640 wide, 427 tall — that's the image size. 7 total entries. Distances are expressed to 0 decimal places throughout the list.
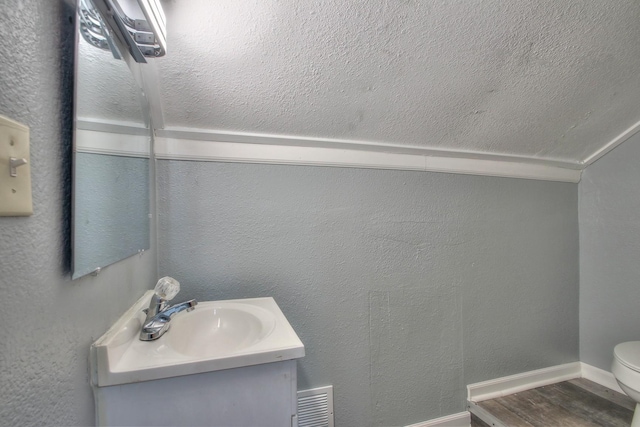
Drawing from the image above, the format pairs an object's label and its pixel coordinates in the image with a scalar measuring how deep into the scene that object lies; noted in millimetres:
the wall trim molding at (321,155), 1151
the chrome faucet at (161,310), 723
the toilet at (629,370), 1175
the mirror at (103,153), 499
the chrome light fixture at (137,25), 595
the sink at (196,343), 578
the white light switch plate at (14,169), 331
